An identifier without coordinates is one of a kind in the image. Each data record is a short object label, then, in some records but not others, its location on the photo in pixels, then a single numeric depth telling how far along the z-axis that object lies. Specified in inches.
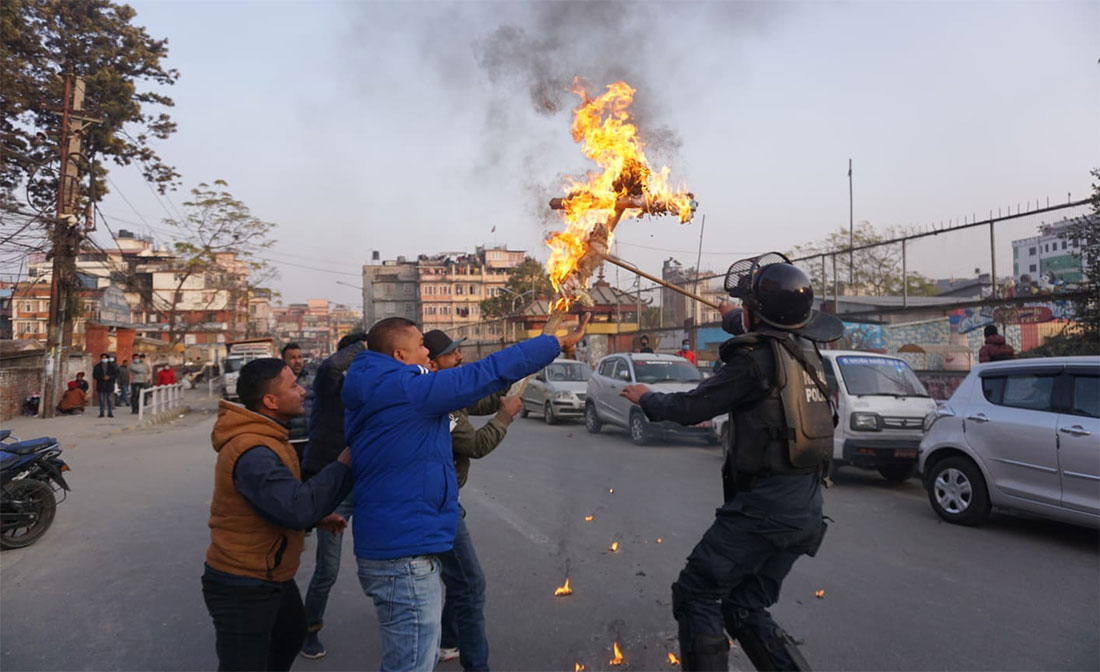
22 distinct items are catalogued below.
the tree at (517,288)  2038.6
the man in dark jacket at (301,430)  196.2
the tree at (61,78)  816.3
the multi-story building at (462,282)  3779.5
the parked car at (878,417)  362.6
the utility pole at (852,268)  632.5
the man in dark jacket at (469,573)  145.1
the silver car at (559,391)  687.1
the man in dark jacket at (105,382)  807.1
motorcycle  262.2
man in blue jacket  100.8
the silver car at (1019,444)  245.3
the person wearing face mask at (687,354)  697.0
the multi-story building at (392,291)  4315.9
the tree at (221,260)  1458.5
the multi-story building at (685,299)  707.4
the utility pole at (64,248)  787.4
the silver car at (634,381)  533.0
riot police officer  121.3
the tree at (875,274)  593.6
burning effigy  157.4
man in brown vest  103.7
